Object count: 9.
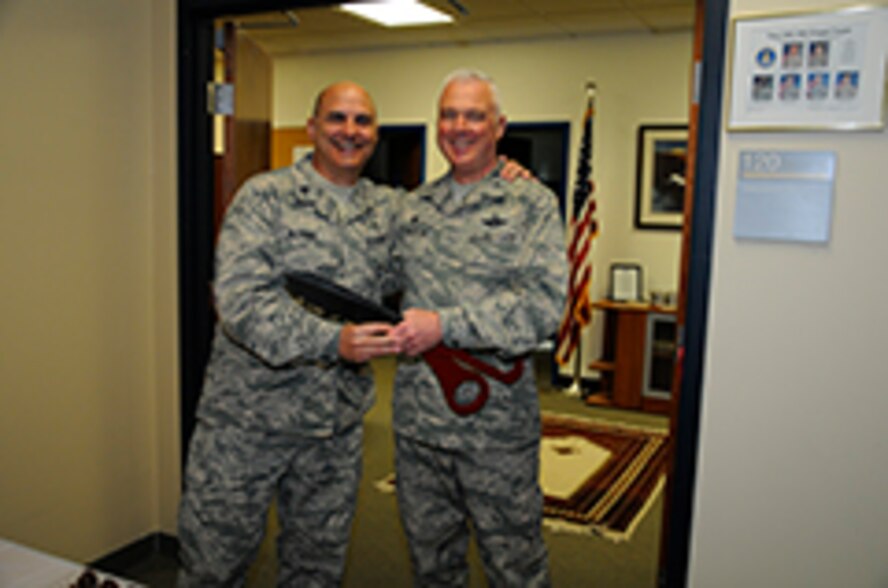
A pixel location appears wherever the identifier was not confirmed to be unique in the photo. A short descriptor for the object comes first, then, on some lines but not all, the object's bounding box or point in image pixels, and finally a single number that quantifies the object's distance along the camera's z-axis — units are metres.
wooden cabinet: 4.96
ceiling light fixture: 4.52
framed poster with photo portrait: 1.55
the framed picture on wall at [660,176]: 5.20
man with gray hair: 1.72
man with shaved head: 1.80
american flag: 5.14
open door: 2.42
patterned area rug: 3.16
